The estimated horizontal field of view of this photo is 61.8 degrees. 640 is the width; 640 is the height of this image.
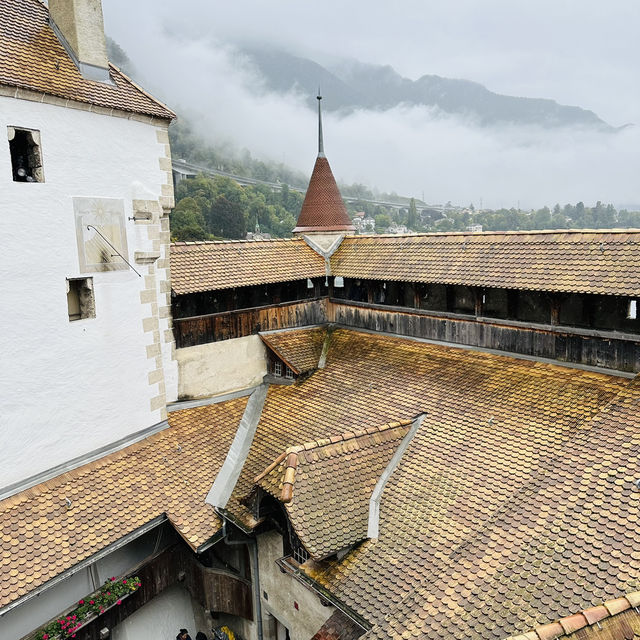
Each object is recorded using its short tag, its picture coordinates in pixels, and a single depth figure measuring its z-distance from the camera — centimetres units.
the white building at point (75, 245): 1010
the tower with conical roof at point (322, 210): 1842
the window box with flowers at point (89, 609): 974
